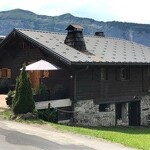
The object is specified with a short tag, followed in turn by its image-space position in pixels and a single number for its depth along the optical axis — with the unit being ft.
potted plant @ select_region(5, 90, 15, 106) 75.15
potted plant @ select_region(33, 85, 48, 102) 75.20
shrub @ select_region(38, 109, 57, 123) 72.54
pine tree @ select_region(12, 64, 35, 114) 67.36
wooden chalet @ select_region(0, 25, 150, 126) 81.92
